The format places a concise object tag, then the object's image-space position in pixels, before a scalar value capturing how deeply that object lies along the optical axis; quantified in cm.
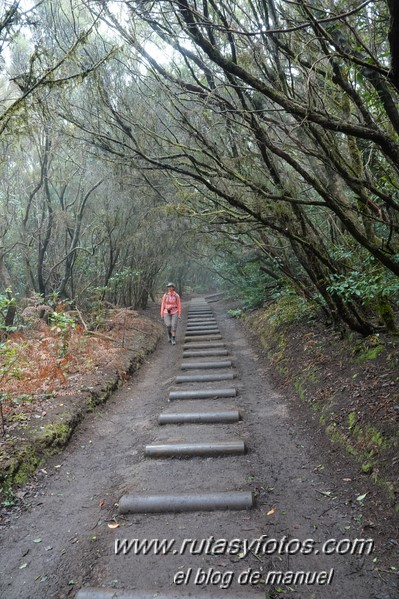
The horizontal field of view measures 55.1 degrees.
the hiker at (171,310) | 1167
